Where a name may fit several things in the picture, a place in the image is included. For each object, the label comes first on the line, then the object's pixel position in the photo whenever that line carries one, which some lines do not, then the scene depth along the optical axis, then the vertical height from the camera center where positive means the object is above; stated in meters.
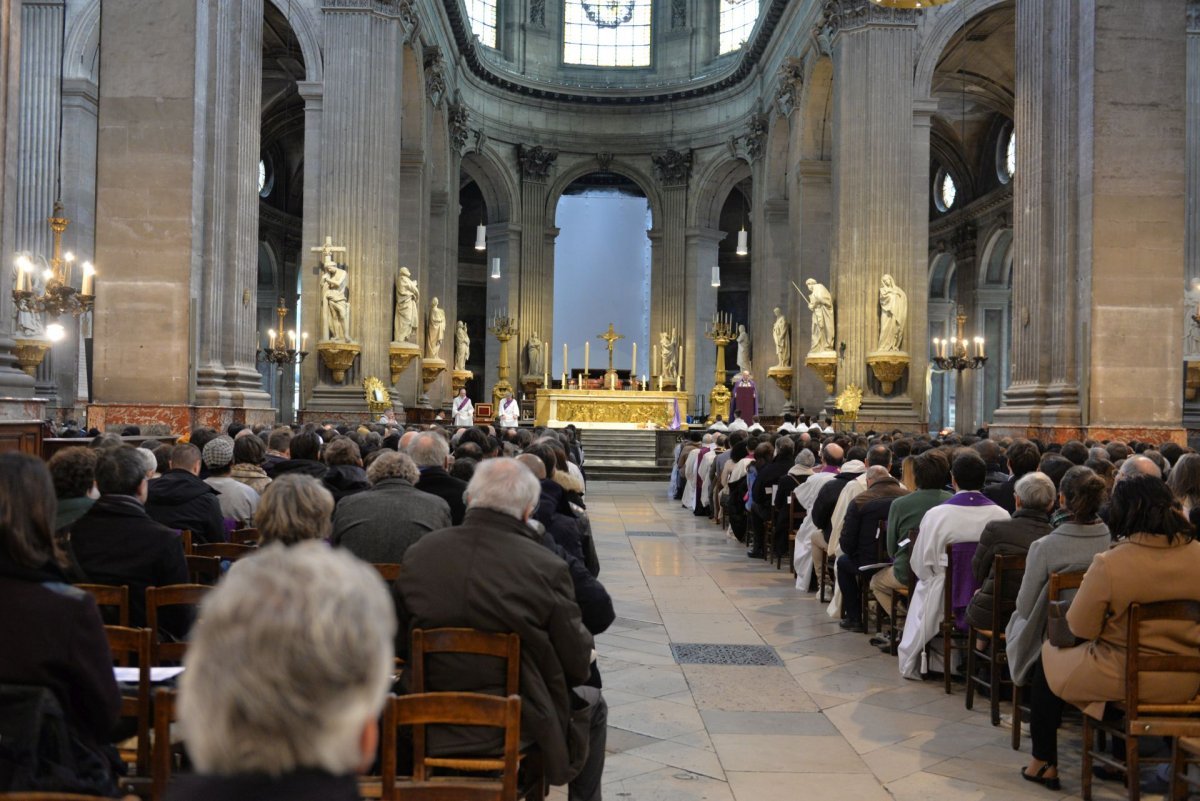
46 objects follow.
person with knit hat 7.02 -0.61
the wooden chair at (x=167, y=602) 4.08 -0.78
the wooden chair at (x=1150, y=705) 4.43 -1.17
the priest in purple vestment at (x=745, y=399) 27.80 +0.01
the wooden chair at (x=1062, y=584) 5.06 -0.81
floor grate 7.78 -1.81
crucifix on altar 32.78 +0.55
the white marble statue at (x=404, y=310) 25.00 +1.84
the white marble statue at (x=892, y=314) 22.75 +1.78
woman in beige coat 4.55 -0.73
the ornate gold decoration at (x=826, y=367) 24.64 +0.74
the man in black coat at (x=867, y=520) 8.57 -0.91
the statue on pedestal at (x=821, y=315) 24.41 +1.86
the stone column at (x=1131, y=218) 14.28 +2.39
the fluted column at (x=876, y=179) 23.33 +4.63
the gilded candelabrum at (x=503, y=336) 37.84 +2.04
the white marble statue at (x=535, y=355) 40.03 +1.44
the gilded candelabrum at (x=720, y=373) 34.16 +0.82
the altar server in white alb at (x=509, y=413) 26.09 -0.41
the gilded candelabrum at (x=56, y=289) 13.59 +1.22
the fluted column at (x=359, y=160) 22.67 +4.71
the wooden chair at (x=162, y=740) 2.85 -0.91
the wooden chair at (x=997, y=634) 5.96 -1.27
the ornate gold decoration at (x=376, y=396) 22.28 -0.06
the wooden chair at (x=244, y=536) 6.32 -0.81
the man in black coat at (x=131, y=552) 4.45 -0.64
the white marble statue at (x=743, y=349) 36.00 +1.61
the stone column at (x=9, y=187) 8.57 +1.56
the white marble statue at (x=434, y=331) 28.98 +1.63
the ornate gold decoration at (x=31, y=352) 16.03 +0.50
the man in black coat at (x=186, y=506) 5.96 -0.62
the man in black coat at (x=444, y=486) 6.50 -0.53
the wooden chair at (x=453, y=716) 3.01 -0.88
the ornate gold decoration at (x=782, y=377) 30.70 +0.63
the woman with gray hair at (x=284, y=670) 1.42 -0.35
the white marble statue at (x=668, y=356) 38.88 +1.44
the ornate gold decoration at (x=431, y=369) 28.64 +0.64
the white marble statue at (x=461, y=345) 34.47 +1.52
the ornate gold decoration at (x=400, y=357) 24.66 +0.80
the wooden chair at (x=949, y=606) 6.80 -1.24
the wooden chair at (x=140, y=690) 3.40 -0.93
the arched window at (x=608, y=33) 42.62 +13.75
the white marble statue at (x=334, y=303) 21.56 +1.72
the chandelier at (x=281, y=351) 23.03 +0.83
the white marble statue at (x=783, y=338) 30.50 +1.67
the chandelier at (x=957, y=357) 24.61 +1.02
